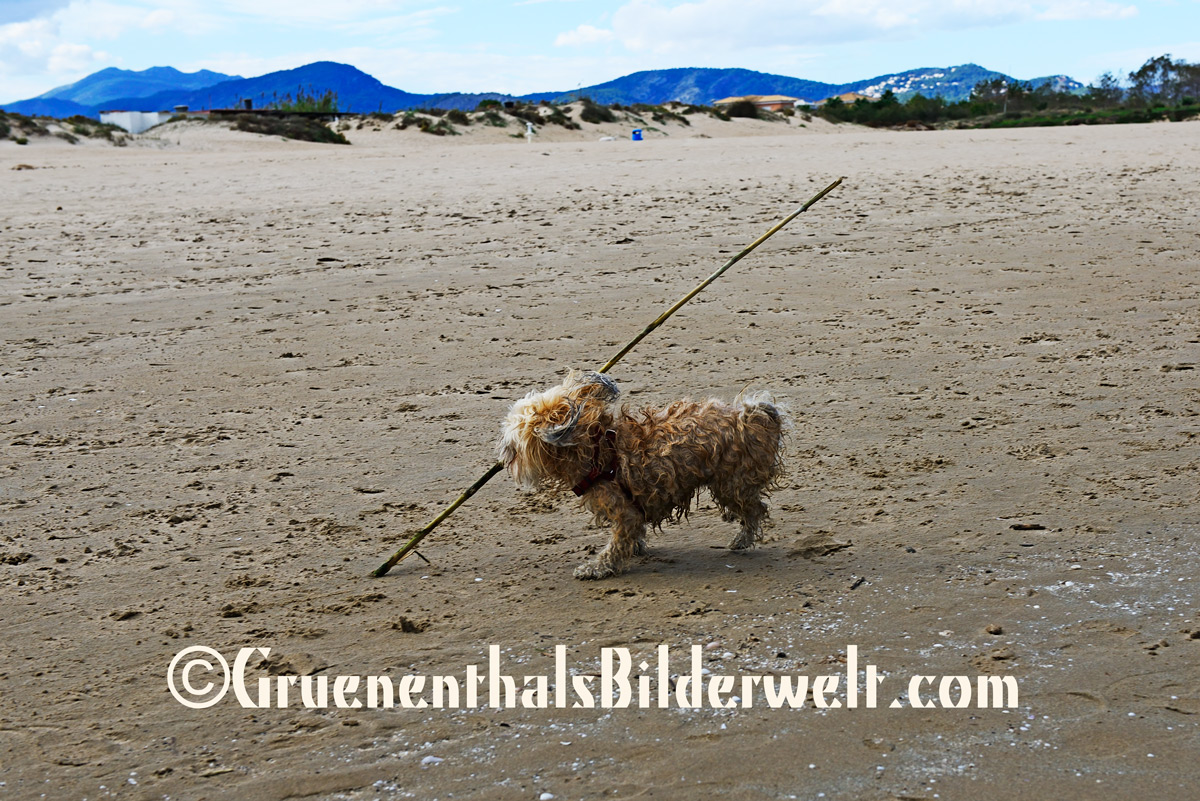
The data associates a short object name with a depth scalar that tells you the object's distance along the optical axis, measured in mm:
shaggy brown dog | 3984
